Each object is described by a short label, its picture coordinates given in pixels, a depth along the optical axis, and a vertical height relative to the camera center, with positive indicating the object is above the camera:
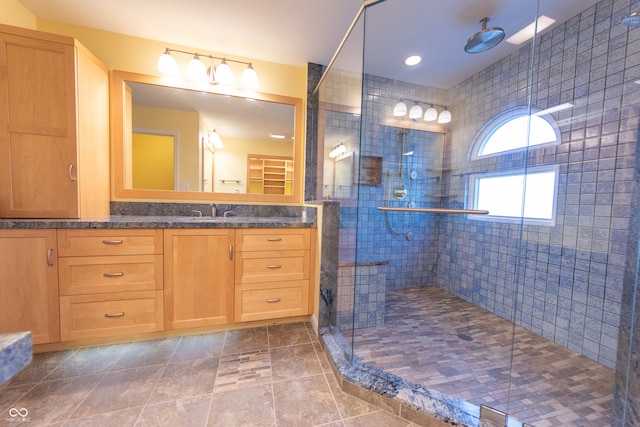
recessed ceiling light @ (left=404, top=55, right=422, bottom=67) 2.11 +1.32
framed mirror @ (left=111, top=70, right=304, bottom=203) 1.98 +0.52
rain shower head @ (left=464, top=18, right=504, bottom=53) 1.74 +1.30
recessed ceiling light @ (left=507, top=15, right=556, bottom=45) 1.70 +1.35
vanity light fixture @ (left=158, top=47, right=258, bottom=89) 1.96 +1.11
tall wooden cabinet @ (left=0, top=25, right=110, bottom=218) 1.49 +0.45
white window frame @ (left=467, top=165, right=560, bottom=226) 1.77 +0.13
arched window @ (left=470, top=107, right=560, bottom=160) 1.82 +0.64
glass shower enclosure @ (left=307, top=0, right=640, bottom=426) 1.40 +0.05
